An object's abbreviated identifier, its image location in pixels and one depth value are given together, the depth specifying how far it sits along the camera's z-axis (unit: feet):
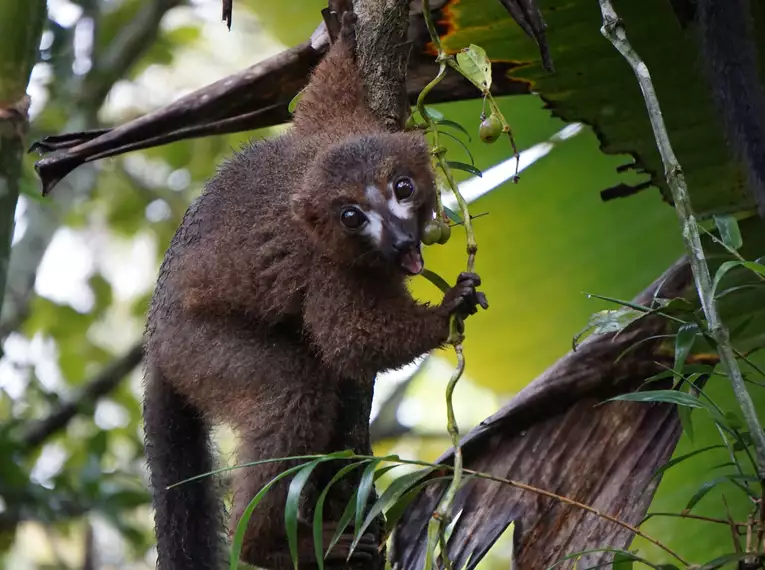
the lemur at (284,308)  19.47
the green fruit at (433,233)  16.61
